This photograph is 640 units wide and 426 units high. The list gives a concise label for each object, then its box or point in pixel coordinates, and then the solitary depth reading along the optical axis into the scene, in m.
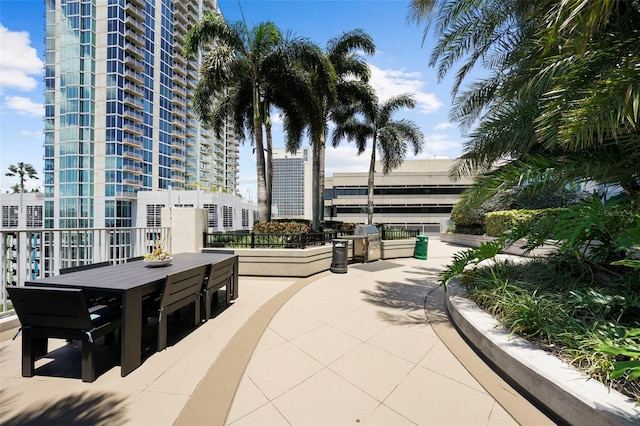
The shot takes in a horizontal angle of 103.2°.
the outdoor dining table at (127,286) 2.82
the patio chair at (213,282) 4.23
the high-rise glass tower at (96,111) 45.75
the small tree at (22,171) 58.28
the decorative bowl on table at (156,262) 4.03
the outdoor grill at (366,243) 9.87
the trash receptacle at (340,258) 8.34
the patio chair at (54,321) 2.55
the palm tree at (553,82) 2.66
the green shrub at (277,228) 9.94
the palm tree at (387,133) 18.61
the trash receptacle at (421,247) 11.55
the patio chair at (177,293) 3.24
